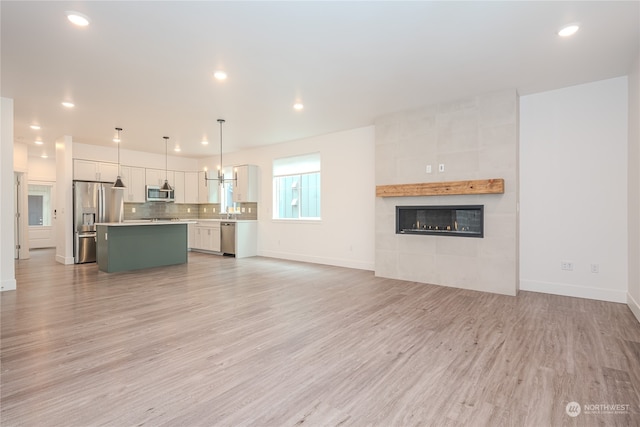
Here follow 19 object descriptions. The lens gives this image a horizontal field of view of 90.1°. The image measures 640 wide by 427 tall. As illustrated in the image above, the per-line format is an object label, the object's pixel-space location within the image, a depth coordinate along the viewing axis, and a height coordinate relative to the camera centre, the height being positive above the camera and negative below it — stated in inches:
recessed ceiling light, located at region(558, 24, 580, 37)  110.9 +64.6
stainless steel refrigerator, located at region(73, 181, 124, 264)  275.4 -0.7
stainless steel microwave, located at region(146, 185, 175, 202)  343.6 +19.0
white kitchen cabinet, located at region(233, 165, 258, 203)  316.5 +28.4
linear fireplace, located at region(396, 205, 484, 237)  181.0 -4.8
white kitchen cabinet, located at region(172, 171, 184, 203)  370.3 +30.7
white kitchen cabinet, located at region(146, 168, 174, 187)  345.7 +39.9
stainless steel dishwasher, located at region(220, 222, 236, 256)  314.3 -25.6
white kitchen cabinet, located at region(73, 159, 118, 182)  288.5 +39.1
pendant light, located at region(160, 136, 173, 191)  285.9 +60.9
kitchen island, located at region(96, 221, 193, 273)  232.5 -25.1
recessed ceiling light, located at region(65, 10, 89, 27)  103.1 +64.1
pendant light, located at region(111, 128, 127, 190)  247.8 +22.0
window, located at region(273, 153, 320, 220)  282.4 +23.4
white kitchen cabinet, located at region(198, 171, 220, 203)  364.5 +23.8
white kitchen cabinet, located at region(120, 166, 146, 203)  323.9 +30.4
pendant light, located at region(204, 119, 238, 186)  322.5 +35.2
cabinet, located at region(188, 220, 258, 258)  311.8 -26.3
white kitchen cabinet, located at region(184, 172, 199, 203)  379.6 +31.2
